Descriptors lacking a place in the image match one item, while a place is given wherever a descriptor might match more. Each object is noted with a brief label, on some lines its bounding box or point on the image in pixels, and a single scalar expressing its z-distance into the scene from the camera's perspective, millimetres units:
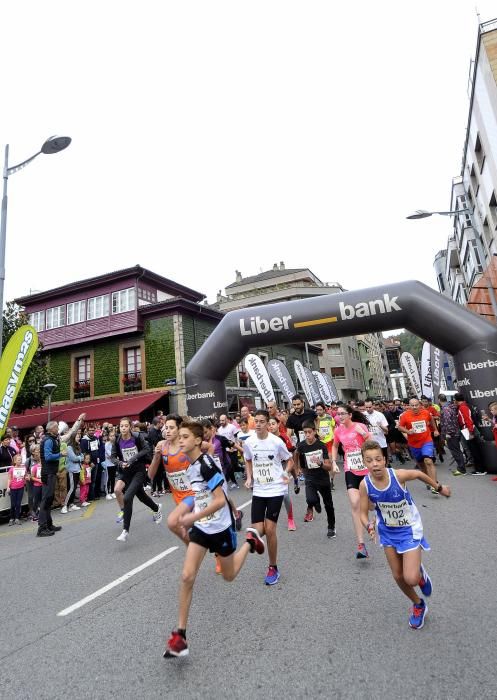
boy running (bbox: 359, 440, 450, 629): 3223
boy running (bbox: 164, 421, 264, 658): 3238
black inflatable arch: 9688
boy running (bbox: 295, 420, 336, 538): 5949
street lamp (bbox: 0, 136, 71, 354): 9258
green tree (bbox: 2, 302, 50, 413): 21316
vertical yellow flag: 8180
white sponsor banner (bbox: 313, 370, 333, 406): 23127
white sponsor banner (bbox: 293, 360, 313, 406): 20500
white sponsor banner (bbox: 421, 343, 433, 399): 14867
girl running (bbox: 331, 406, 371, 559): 6066
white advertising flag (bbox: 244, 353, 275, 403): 15470
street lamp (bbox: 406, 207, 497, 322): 12078
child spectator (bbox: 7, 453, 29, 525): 9305
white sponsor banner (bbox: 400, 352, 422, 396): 17031
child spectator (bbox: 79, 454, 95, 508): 11070
